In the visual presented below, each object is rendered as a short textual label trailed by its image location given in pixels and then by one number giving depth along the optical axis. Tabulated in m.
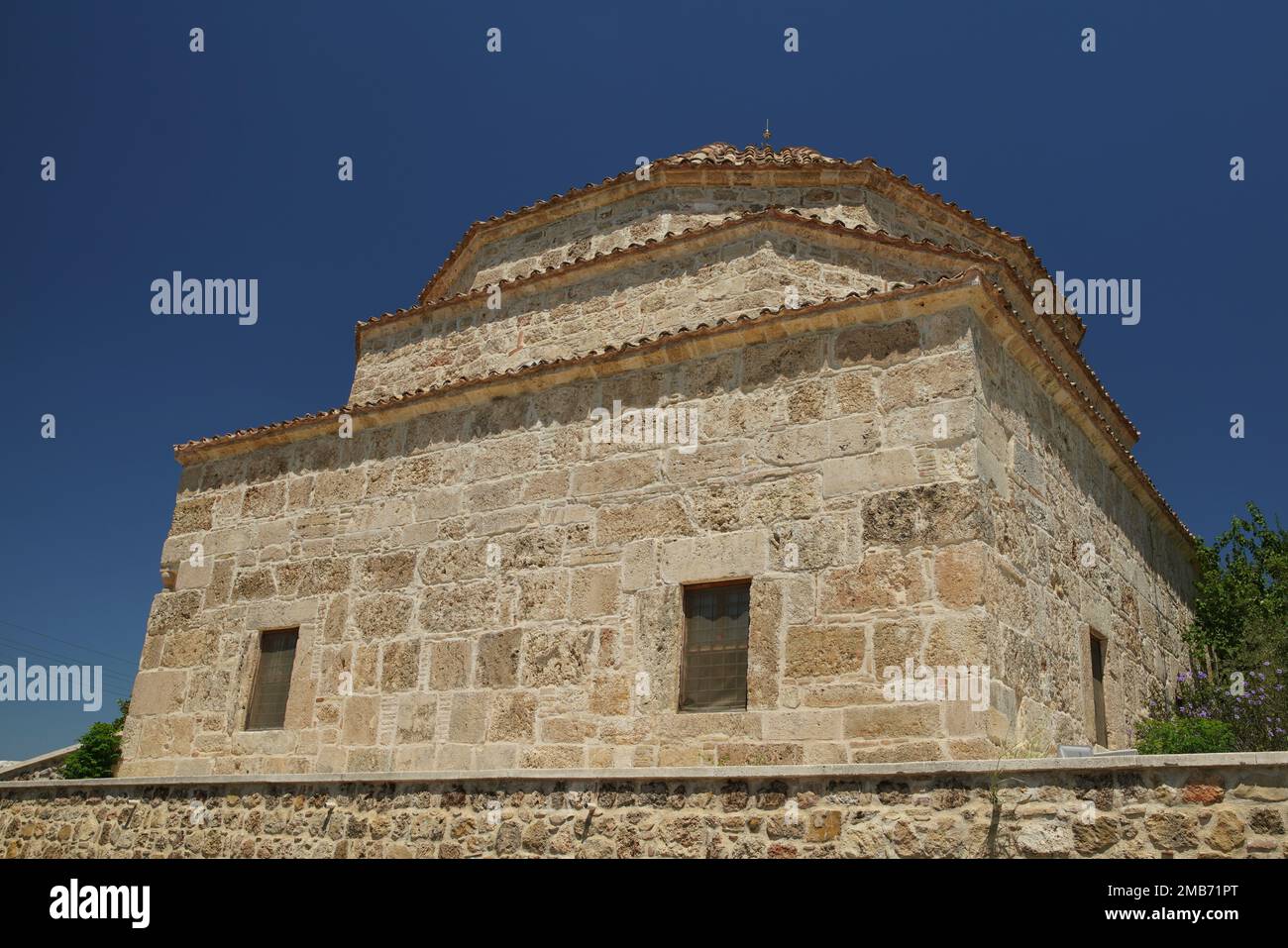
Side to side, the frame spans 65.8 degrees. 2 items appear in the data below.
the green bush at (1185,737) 8.35
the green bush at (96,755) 11.97
